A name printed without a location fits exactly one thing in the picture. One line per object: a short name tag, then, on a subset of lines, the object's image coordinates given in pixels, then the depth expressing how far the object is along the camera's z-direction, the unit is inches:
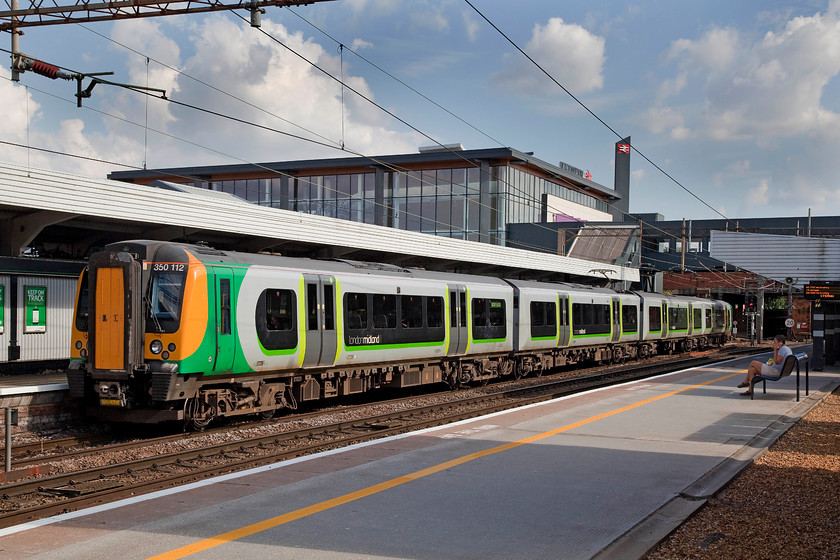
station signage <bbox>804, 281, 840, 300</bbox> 962.1
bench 634.2
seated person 633.0
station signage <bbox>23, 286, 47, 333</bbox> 646.5
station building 2123.5
